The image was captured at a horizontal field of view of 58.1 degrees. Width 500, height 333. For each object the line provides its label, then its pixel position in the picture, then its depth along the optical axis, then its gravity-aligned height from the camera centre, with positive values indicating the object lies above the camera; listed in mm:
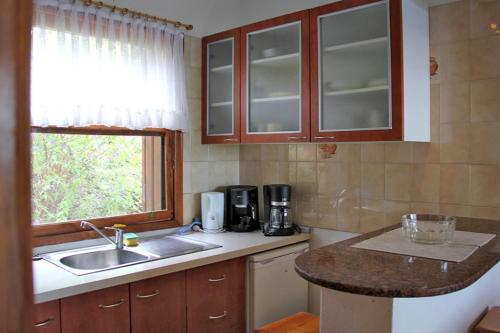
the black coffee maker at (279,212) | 2904 -348
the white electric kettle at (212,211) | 3021 -349
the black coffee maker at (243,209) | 3057 -345
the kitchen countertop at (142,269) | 1842 -508
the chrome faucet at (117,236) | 2477 -418
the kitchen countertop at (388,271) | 1086 -311
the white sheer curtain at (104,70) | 2281 +508
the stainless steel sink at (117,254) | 2318 -501
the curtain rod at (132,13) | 2451 +864
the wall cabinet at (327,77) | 2293 +468
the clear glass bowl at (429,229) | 1546 -254
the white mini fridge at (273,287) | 2623 -787
